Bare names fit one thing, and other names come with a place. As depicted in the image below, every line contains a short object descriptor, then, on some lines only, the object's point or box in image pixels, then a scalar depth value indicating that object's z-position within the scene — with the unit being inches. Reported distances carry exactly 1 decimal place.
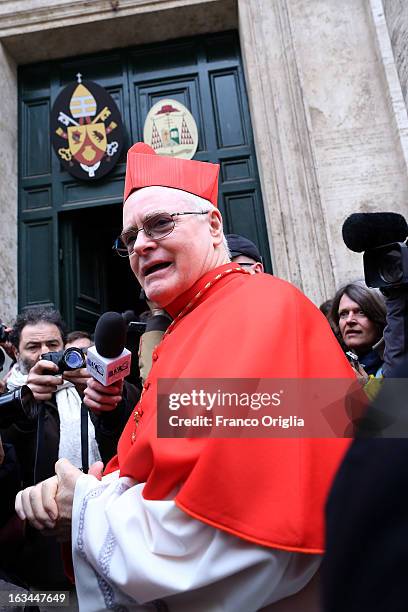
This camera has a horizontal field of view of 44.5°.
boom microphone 70.1
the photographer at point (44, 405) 91.9
